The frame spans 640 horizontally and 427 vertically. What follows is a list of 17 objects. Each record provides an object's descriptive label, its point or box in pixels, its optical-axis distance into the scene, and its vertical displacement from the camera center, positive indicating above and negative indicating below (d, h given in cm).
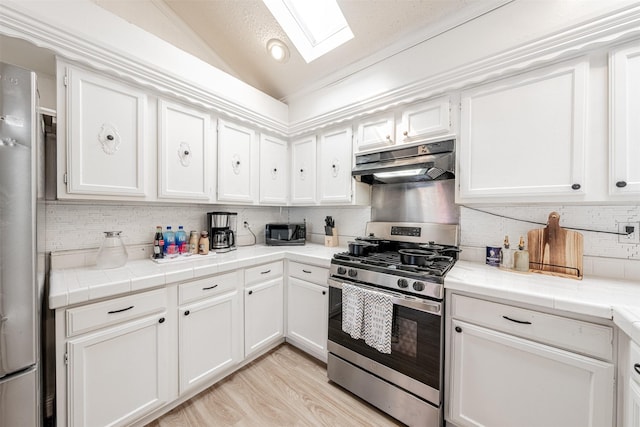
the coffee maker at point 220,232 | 230 -20
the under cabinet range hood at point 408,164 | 173 +38
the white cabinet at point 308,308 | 202 -85
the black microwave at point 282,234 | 268 -25
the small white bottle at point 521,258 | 157 -30
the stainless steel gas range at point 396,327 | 141 -73
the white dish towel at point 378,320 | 153 -70
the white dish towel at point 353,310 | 166 -68
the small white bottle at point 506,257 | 166 -30
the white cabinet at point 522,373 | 105 -78
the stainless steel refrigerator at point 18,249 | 94 -15
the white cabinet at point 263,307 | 200 -84
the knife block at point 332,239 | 266 -30
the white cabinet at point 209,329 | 162 -85
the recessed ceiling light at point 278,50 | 238 +161
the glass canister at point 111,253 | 163 -28
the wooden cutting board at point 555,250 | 148 -24
